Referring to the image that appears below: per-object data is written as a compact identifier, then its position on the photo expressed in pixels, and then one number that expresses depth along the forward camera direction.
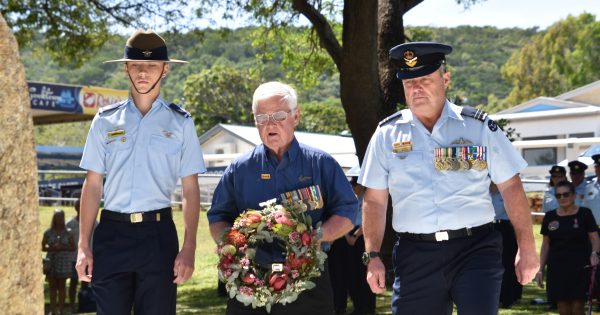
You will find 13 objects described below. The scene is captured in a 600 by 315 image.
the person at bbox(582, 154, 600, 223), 13.90
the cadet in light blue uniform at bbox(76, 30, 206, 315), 5.60
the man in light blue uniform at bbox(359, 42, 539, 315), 5.54
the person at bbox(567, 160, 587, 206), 14.22
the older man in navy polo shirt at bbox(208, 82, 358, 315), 5.50
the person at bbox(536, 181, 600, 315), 11.08
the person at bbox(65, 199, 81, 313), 15.38
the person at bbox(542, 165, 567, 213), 14.15
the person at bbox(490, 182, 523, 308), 13.55
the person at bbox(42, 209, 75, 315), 15.23
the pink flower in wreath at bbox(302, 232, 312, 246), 5.21
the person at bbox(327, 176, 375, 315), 12.65
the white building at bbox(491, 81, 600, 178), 40.72
